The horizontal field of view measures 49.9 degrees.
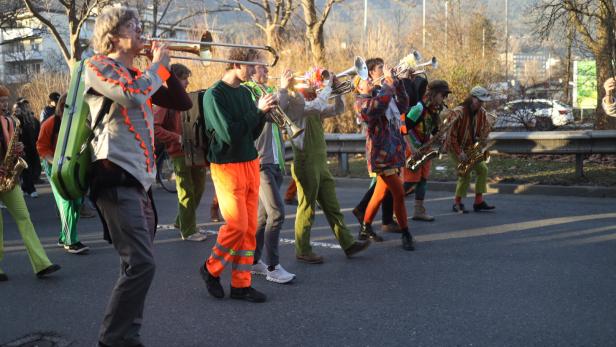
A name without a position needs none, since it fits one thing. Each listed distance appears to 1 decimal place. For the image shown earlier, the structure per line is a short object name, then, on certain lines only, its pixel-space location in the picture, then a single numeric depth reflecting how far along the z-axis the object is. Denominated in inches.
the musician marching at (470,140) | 349.1
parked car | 624.4
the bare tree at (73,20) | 820.0
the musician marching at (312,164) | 235.1
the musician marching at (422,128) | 333.7
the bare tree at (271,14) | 967.3
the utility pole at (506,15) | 1967.0
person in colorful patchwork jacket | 256.5
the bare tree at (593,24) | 573.3
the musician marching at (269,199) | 223.6
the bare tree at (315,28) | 786.2
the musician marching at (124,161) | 145.5
